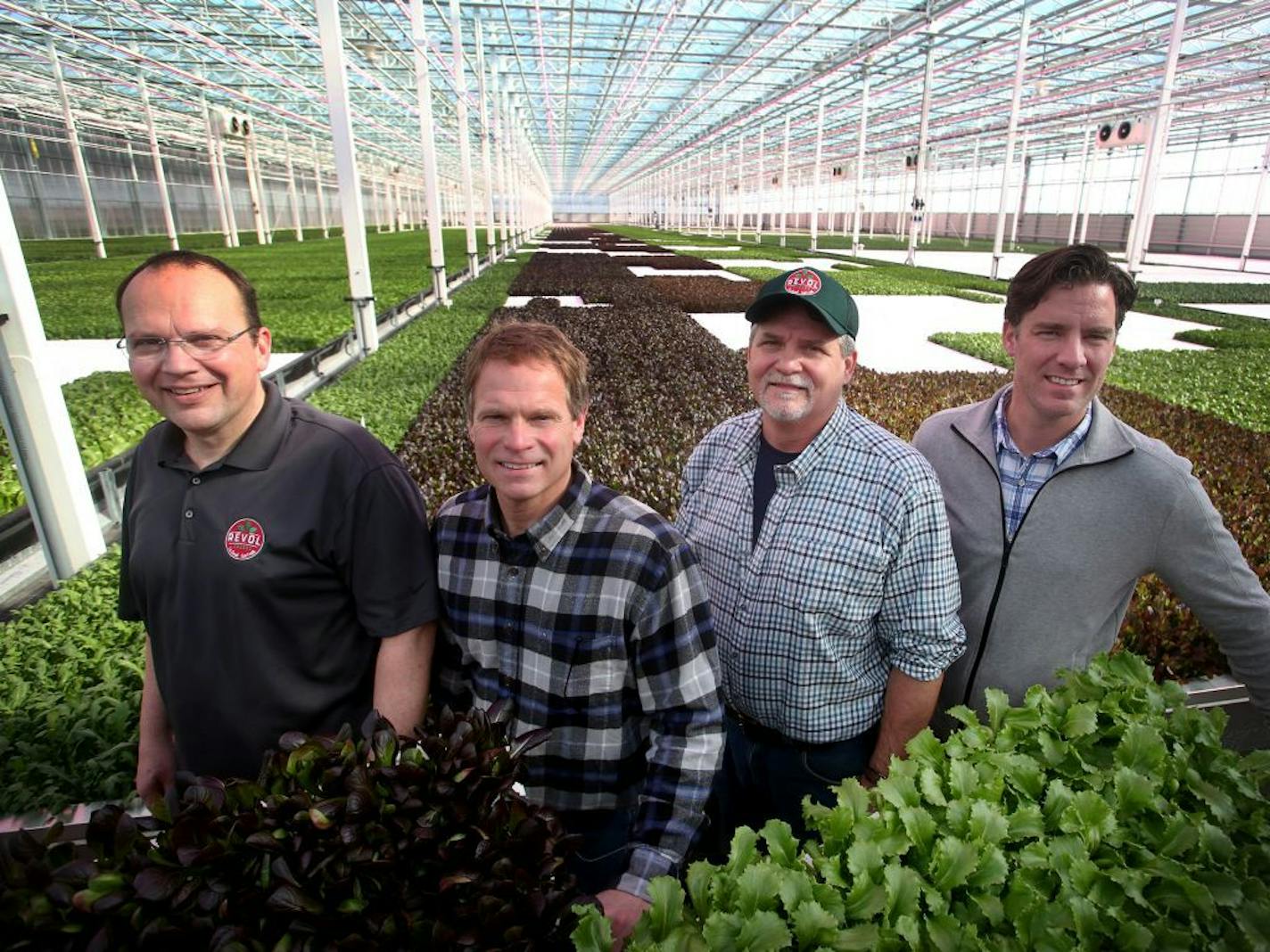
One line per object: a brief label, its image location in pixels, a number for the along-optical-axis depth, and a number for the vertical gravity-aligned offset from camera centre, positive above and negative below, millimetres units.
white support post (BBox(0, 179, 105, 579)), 4199 -1141
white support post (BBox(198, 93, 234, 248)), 29048 +2145
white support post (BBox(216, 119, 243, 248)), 32656 +1298
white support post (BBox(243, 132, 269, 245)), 33219 +1868
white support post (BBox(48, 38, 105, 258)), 21656 +2444
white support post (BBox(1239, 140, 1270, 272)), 29234 +349
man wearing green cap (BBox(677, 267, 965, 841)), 2184 -1006
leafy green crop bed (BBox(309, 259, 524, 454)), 7031 -1698
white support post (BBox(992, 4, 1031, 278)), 19625 +2301
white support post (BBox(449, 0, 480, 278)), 17250 +2622
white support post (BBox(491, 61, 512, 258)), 29567 +3382
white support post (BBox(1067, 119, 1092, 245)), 36219 +3079
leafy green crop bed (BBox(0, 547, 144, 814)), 2729 -1878
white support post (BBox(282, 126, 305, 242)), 38581 +2413
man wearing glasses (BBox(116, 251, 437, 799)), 1857 -761
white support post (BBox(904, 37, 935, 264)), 24172 +1957
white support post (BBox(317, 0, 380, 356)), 9297 +676
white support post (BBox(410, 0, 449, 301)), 13648 +1441
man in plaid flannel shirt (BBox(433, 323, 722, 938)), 1745 -909
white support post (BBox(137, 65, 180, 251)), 23969 +2603
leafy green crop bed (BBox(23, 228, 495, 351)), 13289 -1332
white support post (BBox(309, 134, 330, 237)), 37416 +2222
